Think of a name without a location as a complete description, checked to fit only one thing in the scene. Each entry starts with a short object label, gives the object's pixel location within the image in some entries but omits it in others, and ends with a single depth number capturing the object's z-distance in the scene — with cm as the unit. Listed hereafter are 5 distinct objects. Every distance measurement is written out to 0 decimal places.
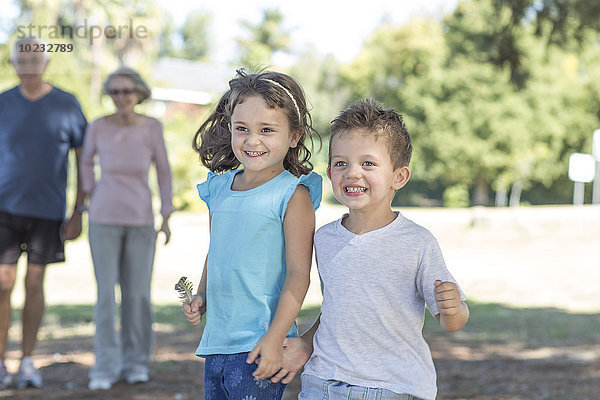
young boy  211
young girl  219
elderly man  486
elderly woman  490
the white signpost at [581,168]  2970
